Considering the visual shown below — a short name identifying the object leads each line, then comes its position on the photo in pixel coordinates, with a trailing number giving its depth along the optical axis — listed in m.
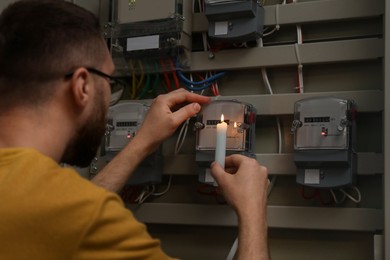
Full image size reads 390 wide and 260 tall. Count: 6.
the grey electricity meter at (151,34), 1.65
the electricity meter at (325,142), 1.39
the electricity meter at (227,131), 1.51
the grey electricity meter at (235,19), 1.54
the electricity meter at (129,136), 1.63
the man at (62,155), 0.84
